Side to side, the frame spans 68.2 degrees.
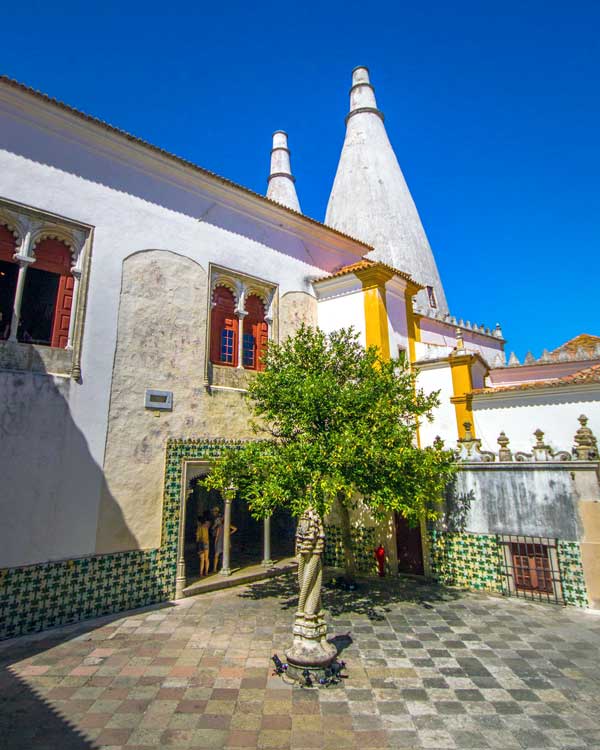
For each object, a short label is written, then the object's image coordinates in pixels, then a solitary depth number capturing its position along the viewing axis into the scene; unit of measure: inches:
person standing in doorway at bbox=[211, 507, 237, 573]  434.6
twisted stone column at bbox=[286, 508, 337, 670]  226.7
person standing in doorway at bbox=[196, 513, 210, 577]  417.4
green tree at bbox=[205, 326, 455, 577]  309.7
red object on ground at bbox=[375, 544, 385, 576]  427.2
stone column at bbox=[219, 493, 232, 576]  413.7
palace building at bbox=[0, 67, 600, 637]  311.3
